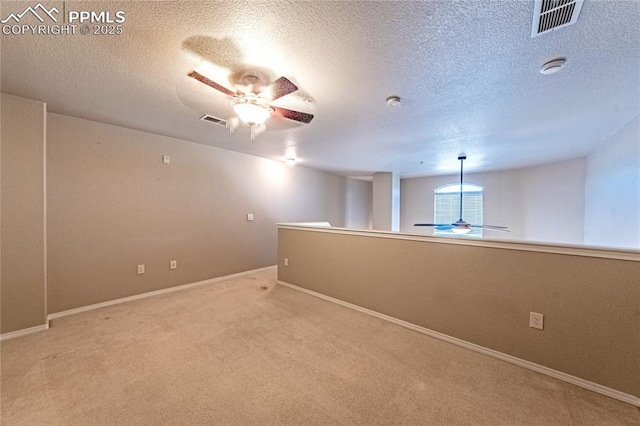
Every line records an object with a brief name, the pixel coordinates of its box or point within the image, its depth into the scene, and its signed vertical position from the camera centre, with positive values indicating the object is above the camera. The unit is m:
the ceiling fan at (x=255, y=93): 1.76 +0.91
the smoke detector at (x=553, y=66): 1.57 +1.01
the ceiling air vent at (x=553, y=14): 1.16 +1.04
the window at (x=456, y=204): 6.31 +0.18
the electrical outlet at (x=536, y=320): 1.88 -0.90
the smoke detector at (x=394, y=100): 2.15 +1.03
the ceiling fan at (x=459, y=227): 3.65 -0.27
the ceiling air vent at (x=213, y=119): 2.71 +1.06
